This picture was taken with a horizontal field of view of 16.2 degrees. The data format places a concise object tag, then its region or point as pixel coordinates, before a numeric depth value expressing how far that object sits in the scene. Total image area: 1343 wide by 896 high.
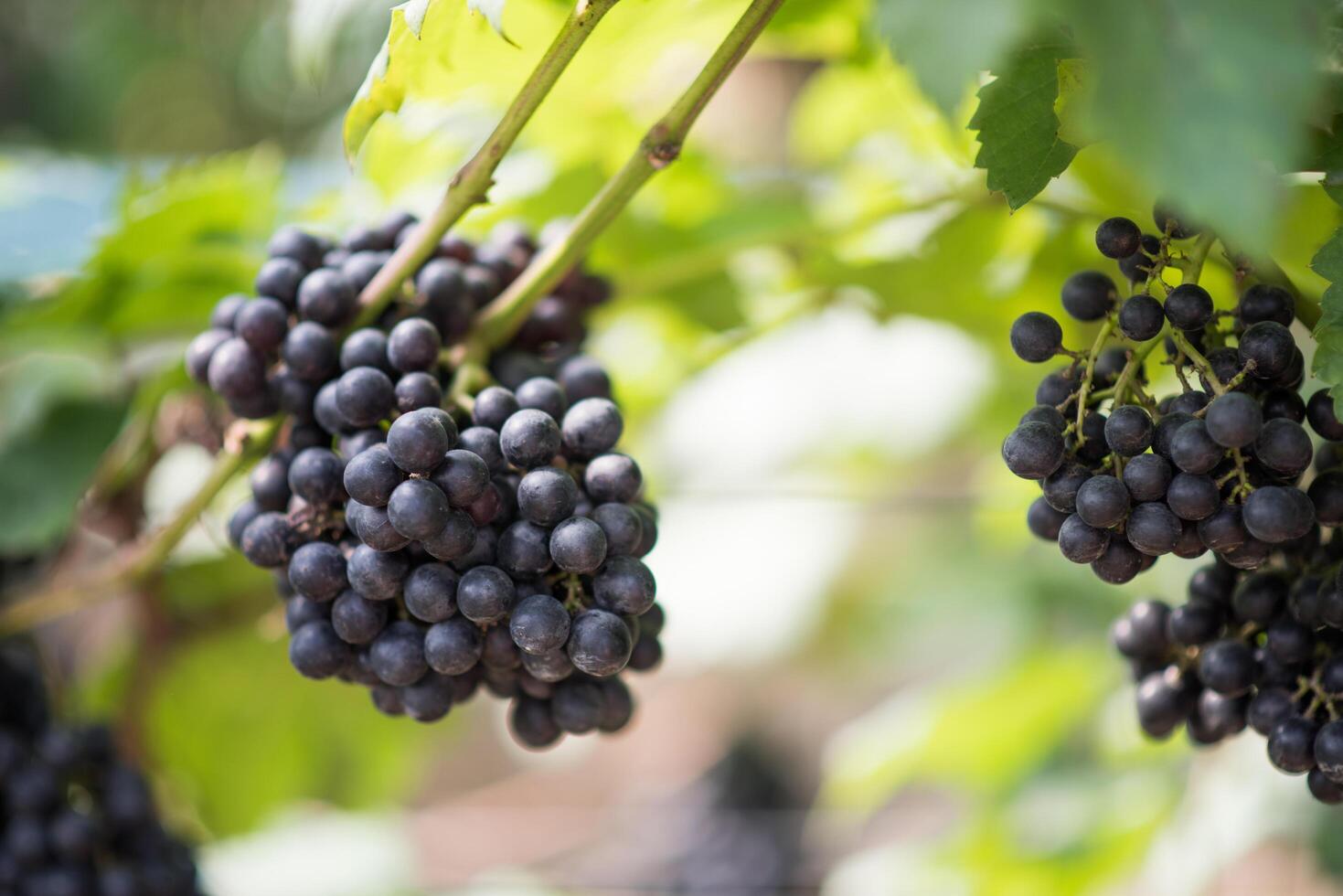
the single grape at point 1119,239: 1.24
